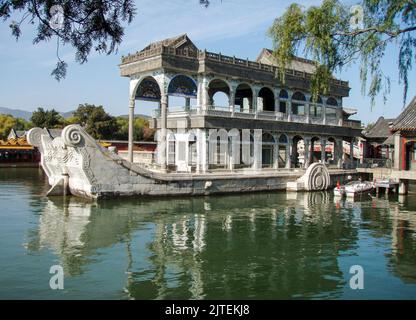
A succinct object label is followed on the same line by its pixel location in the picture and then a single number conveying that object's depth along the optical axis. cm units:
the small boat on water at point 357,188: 2527
